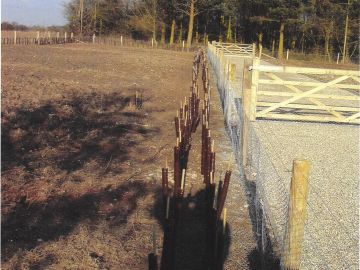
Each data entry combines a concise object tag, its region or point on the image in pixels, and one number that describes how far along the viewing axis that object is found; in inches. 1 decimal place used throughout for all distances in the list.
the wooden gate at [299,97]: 402.1
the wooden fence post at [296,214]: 111.3
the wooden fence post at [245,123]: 267.5
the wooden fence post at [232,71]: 501.2
